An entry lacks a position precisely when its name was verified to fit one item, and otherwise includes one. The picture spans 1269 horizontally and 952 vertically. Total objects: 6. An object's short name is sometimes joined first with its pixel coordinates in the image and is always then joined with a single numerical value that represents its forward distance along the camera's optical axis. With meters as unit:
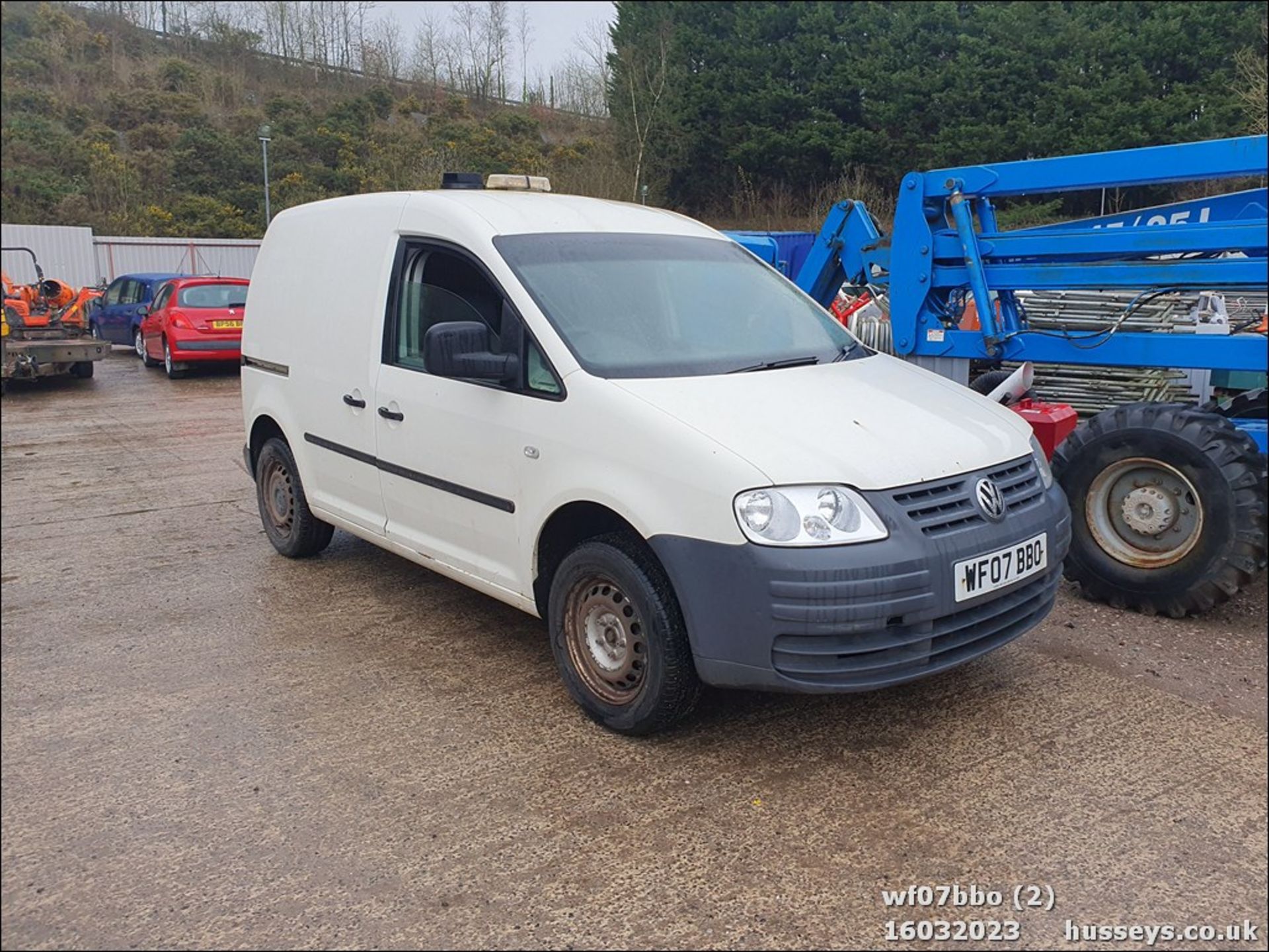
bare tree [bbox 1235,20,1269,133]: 18.34
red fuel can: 5.70
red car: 14.33
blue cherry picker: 4.53
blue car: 17.03
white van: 3.20
